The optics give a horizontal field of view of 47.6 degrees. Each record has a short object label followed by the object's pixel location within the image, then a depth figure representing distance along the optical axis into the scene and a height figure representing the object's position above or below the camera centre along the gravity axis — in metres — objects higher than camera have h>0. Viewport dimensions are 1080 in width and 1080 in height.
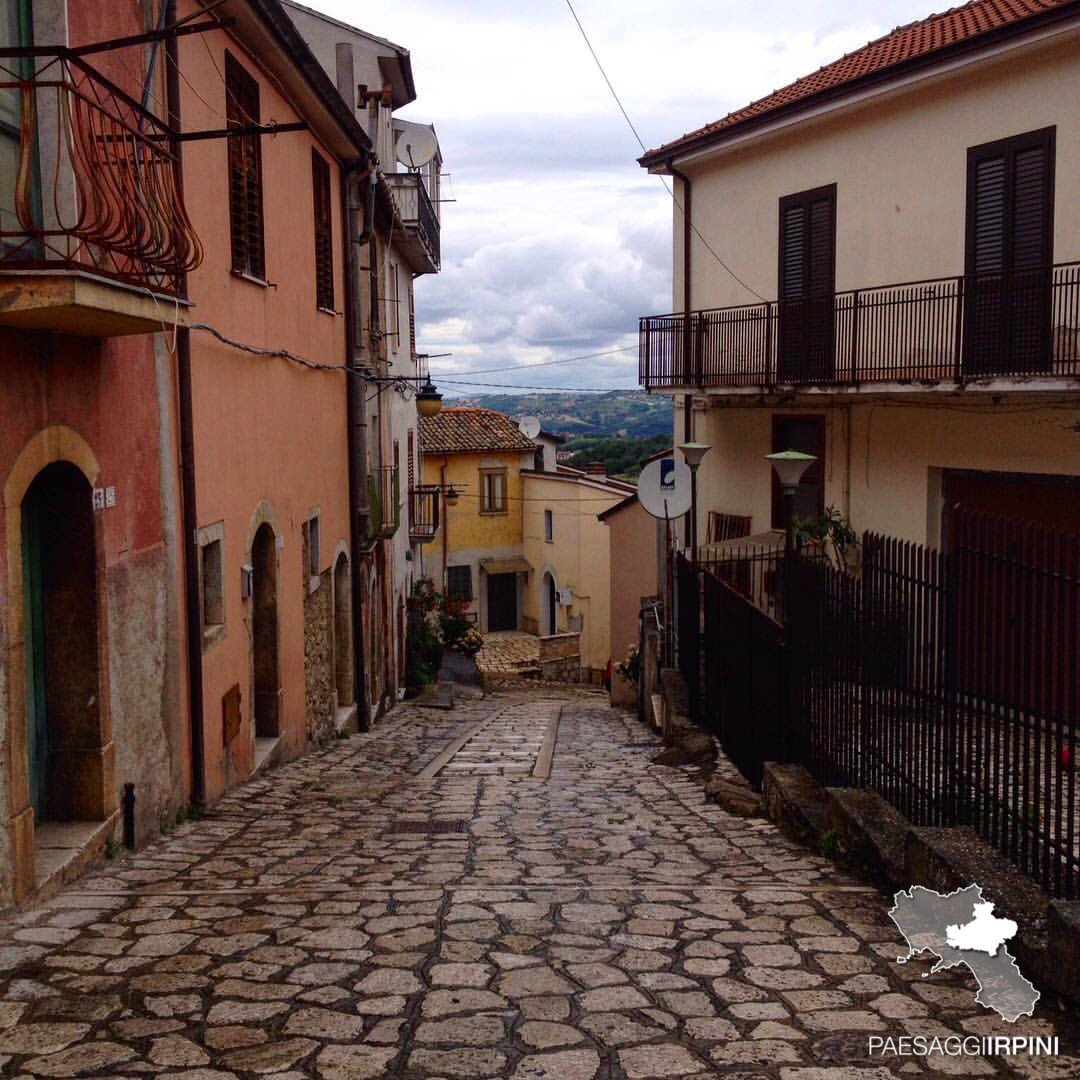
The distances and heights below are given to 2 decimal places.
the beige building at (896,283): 12.67 +2.04
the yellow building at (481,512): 44.03 -2.17
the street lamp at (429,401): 20.53 +0.88
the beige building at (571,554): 40.66 -3.59
